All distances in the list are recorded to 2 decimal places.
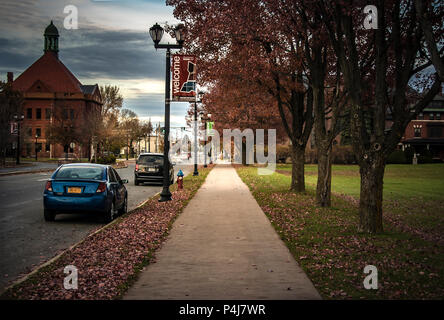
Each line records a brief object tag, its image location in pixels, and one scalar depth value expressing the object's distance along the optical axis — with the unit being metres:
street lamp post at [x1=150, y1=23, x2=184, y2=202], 16.98
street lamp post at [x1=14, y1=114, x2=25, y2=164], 47.81
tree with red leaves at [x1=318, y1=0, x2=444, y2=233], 10.03
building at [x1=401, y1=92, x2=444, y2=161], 78.79
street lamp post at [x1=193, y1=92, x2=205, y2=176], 36.99
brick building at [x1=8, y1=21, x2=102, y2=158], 89.50
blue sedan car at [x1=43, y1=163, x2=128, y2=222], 12.10
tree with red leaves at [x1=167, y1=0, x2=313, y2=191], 16.88
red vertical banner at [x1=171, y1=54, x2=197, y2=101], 17.44
